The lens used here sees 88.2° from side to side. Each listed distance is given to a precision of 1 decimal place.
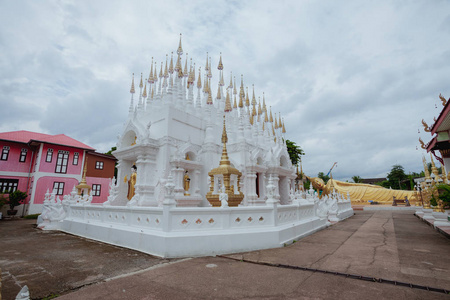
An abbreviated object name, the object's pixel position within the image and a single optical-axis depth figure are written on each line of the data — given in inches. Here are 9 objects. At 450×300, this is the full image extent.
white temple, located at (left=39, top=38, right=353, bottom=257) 238.2
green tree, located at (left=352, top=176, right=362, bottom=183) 2978.8
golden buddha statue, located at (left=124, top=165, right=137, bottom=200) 512.6
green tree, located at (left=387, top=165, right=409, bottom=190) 2354.3
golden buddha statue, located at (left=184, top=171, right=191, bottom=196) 522.6
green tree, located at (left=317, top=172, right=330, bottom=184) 2796.5
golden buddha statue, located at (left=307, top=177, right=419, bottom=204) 1053.7
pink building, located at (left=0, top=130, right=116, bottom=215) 804.0
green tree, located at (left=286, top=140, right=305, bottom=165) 1403.8
